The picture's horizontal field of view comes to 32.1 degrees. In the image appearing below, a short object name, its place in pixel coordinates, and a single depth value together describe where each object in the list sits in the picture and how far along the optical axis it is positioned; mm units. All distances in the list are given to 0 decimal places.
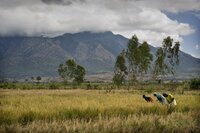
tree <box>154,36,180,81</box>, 68812
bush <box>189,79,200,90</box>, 64250
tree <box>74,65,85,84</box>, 103625
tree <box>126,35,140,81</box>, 72000
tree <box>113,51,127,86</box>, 76744
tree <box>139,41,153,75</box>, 74375
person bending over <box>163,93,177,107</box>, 17348
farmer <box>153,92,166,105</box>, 18384
